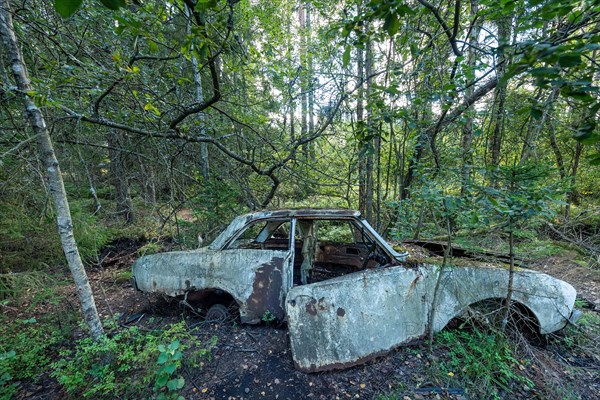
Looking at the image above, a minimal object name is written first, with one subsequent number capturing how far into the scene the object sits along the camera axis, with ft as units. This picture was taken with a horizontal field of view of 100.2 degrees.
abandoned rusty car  8.08
